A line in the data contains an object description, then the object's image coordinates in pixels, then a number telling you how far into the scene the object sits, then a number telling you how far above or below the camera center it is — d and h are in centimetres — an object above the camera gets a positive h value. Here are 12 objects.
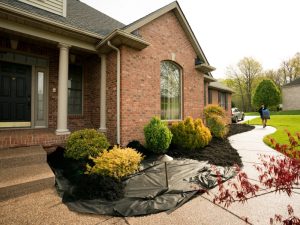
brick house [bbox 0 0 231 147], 546 +169
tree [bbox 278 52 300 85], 4219 +1105
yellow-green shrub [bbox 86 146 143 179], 354 -106
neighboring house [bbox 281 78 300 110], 3281 +349
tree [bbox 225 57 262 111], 4406 +944
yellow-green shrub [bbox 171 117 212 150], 652 -79
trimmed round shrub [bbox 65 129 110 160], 469 -83
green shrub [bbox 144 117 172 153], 565 -74
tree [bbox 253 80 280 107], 3153 +355
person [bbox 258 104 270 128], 1371 -12
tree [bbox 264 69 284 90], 4472 +994
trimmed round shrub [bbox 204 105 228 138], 873 -32
